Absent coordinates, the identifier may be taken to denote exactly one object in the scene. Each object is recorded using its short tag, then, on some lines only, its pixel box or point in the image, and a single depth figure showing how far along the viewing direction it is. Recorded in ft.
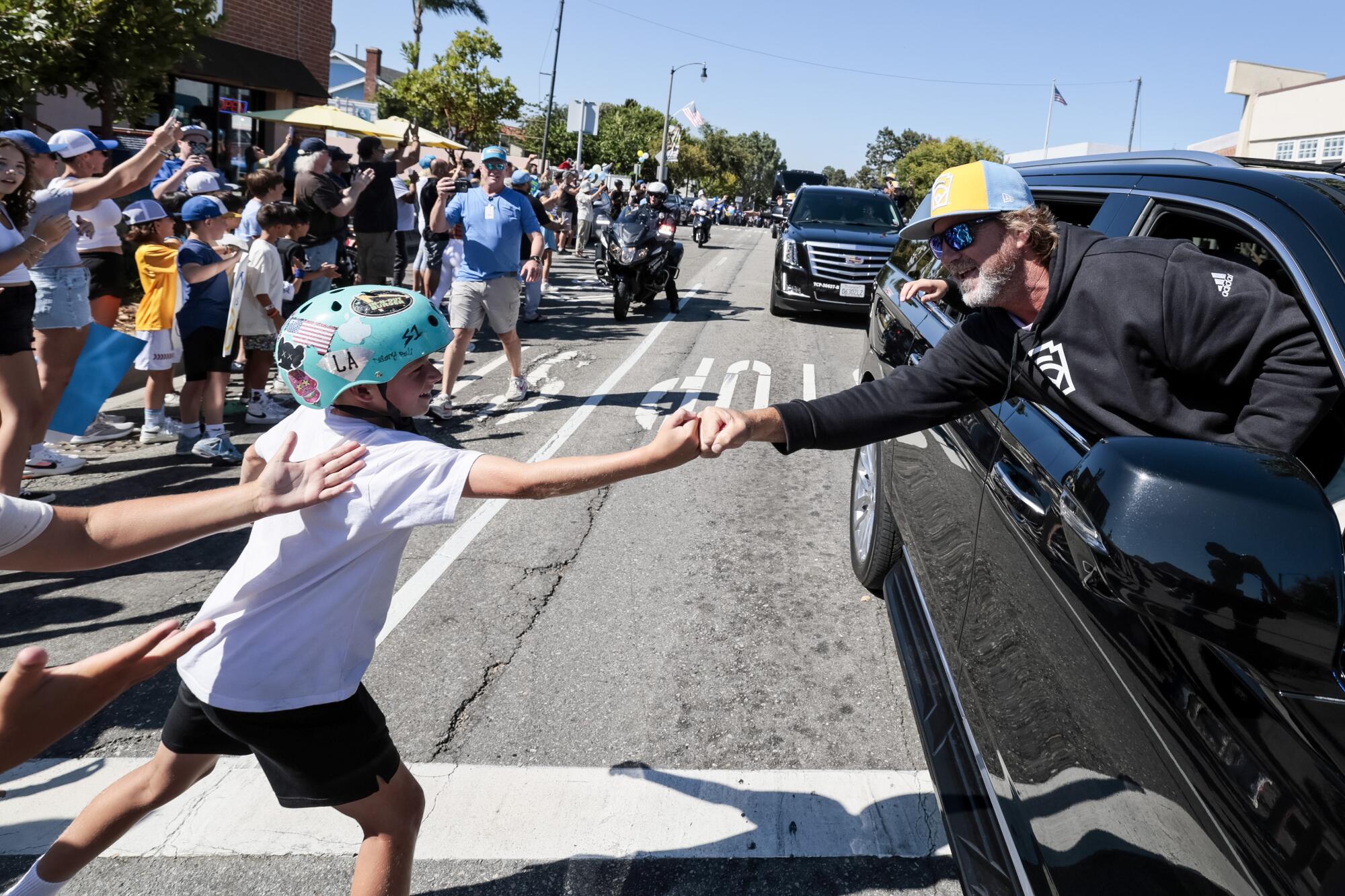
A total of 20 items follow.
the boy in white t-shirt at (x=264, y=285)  21.65
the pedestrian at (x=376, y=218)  33.12
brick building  72.79
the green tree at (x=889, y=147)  458.09
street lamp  142.31
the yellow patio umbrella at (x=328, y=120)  53.42
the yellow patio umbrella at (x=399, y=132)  56.49
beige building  100.07
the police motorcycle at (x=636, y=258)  42.55
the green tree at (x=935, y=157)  178.40
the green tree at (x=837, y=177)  456.45
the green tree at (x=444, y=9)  155.43
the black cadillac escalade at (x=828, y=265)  43.98
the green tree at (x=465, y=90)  114.73
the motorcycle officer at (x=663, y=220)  43.83
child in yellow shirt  21.24
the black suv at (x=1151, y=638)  4.22
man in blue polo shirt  25.35
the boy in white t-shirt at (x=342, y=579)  6.64
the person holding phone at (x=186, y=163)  26.86
